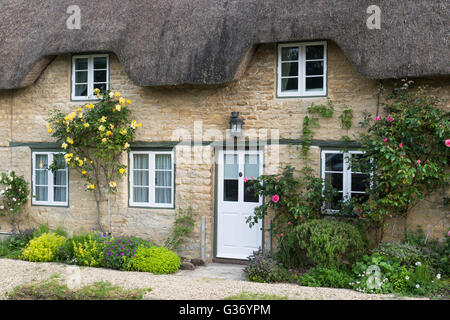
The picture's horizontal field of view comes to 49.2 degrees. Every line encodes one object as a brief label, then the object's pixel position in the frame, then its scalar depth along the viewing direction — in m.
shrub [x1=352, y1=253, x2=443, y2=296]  6.97
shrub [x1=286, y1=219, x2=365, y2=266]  7.54
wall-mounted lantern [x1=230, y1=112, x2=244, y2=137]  8.96
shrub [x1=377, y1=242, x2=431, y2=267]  7.33
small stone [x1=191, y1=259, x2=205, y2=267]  9.13
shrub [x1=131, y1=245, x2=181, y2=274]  8.41
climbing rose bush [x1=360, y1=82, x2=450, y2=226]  7.69
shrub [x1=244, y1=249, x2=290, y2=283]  7.81
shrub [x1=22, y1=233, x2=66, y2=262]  9.13
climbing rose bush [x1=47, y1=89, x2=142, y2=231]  9.52
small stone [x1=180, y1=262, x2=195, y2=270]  8.85
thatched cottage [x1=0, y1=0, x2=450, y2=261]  8.06
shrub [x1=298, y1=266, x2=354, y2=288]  7.36
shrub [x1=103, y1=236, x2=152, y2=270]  8.58
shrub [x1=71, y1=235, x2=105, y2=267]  8.73
